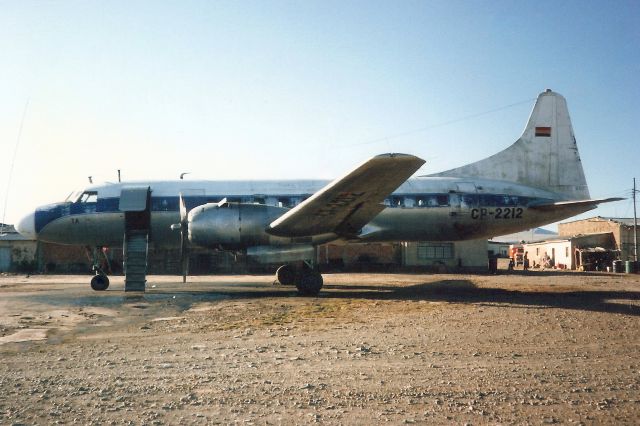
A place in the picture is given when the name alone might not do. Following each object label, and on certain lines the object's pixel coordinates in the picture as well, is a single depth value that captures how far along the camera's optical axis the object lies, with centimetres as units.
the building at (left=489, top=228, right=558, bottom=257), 8338
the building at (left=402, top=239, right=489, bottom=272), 3538
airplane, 1681
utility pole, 3876
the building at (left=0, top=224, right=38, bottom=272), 3594
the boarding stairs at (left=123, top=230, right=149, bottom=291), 1565
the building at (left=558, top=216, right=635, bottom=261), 4394
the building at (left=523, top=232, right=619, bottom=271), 3941
